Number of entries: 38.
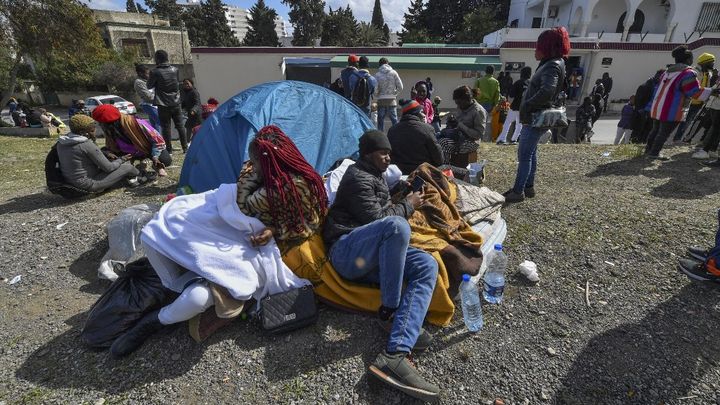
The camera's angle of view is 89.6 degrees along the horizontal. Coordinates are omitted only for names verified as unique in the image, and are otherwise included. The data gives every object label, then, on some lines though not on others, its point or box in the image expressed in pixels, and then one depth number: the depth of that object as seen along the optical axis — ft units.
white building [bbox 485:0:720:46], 65.46
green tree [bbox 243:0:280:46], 133.59
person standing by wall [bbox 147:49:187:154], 20.67
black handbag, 8.23
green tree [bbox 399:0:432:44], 118.31
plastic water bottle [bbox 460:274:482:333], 8.65
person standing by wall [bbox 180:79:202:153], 24.32
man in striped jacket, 17.38
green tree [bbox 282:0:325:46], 125.29
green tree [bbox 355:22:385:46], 137.39
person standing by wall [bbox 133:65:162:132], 21.80
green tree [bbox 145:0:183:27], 141.59
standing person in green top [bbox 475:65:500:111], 29.91
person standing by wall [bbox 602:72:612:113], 44.15
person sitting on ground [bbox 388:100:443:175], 13.20
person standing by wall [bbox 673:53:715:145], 20.42
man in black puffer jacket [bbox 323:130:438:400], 7.20
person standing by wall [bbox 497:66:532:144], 25.34
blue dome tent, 13.32
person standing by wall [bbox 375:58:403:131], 24.34
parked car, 66.33
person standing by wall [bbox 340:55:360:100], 23.90
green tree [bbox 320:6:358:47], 131.95
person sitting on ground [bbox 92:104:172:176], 16.72
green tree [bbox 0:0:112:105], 41.45
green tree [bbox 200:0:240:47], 130.93
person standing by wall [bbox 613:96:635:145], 26.63
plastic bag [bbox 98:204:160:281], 11.26
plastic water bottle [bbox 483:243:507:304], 9.28
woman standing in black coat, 12.34
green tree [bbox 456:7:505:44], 100.27
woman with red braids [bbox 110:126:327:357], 7.91
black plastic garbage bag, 8.21
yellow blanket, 8.65
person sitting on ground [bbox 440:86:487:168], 16.52
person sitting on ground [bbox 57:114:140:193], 14.87
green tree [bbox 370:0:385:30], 157.17
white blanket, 7.93
